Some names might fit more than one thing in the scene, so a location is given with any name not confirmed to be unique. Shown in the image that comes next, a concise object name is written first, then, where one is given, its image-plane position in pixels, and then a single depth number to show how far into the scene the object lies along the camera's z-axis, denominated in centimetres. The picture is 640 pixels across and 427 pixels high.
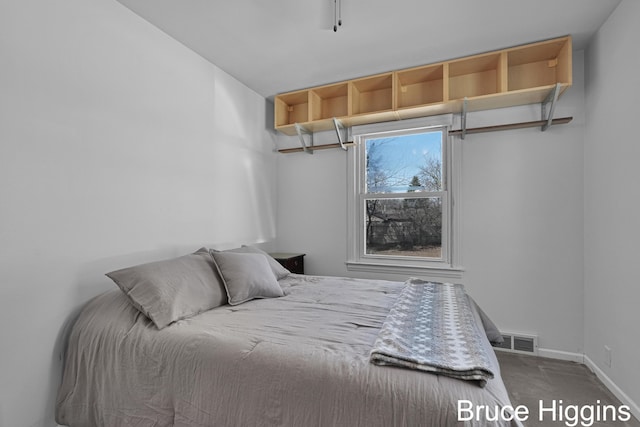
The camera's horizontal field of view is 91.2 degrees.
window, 312
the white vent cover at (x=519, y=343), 275
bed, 107
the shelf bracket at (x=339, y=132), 322
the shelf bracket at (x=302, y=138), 339
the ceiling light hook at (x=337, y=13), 204
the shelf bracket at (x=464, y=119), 273
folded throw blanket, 112
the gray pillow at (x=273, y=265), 262
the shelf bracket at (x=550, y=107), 244
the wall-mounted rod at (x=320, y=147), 337
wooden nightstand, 324
